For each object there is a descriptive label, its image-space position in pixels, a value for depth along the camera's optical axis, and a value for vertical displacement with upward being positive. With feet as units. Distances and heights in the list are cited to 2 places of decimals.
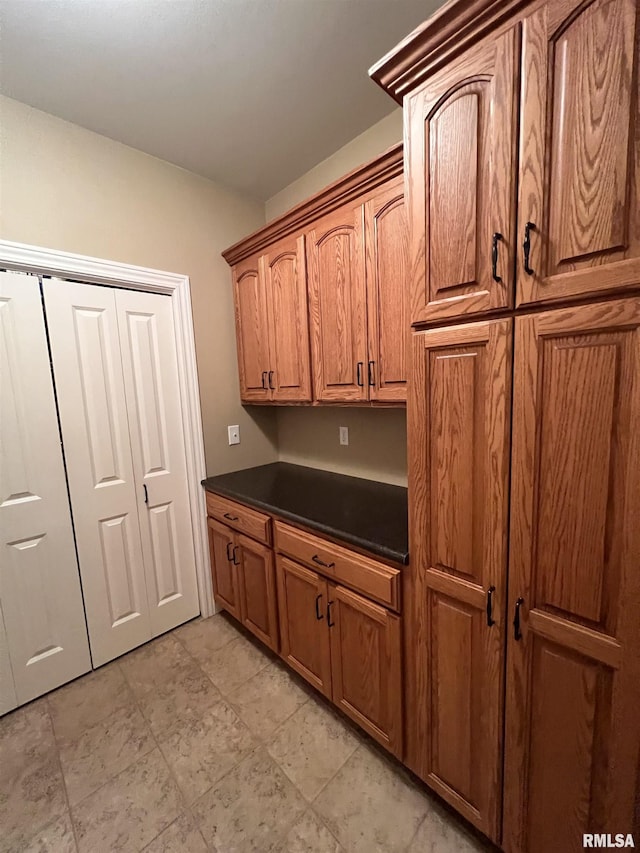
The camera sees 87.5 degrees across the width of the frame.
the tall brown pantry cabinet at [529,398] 2.30 -0.15
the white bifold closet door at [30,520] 5.07 -1.88
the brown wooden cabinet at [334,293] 4.54 +1.54
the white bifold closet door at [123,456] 5.63 -1.07
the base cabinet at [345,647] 4.06 -3.54
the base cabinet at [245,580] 5.76 -3.53
